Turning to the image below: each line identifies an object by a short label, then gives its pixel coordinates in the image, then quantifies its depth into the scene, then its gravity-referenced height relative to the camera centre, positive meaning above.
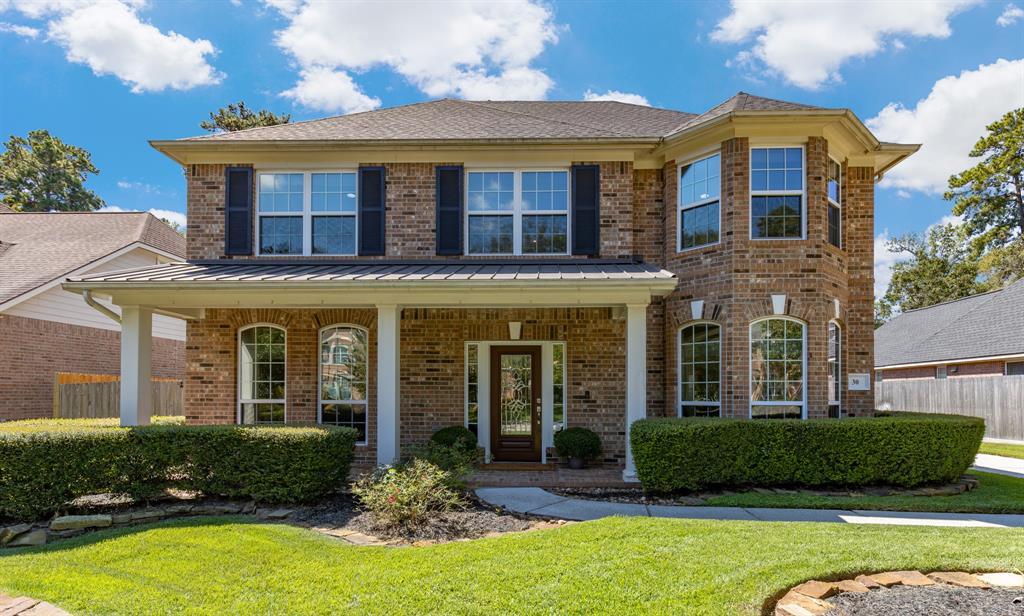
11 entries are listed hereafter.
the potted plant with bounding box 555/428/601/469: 9.70 -1.73
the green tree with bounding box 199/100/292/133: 27.36 +9.89
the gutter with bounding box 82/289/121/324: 8.46 +0.45
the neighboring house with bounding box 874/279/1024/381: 17.36 -0.12
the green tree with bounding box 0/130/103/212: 33.41 +9.07
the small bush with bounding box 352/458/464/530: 6.21 -1.71
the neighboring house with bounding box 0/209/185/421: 13.78 +0.83
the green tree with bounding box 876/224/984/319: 34.44 +4.01
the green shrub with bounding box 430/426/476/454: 9.50 -1.58
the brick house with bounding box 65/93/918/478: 9.87 +1.41
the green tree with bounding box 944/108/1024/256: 27.58 +7.24
